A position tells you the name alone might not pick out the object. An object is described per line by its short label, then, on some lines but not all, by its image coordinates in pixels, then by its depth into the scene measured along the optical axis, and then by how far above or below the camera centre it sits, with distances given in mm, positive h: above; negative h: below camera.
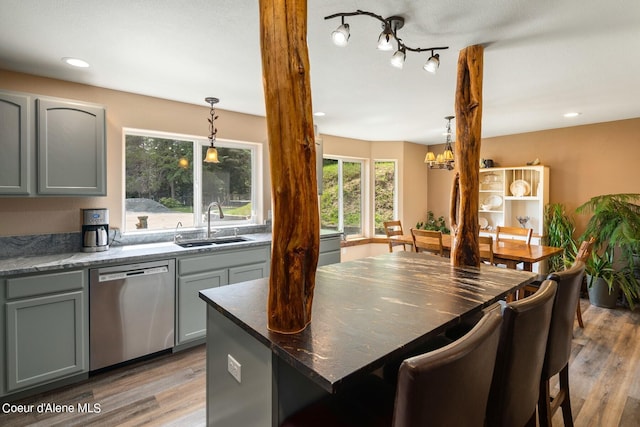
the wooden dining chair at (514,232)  3996 -309
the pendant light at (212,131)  3359 +841
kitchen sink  3252 -369
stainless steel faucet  3537 -84
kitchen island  1070 -464
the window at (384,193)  5973 +267
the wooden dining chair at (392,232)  4483 -348
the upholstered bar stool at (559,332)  1501 -584
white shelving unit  4773 +190
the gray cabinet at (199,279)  2896 -672
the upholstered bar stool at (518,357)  1163 -550
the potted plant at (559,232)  4512 -324
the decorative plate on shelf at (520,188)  4965 +318
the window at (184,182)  3332 +268
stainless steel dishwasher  2494 -844
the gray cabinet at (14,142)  2330 +447
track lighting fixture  1764 +960
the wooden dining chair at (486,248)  3312 -423
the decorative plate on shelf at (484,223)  5488 -245
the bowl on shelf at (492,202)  5324 +105
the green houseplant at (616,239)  3842 -357
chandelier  4086 +608
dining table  3287 -461
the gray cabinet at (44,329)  2160 -855
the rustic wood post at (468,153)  2215 +380
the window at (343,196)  5566 +193
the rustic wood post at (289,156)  1153 +181
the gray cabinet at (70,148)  2477 +446
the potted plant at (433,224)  5945 -297
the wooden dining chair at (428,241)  3770 -412
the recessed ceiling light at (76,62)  2396 +1059
